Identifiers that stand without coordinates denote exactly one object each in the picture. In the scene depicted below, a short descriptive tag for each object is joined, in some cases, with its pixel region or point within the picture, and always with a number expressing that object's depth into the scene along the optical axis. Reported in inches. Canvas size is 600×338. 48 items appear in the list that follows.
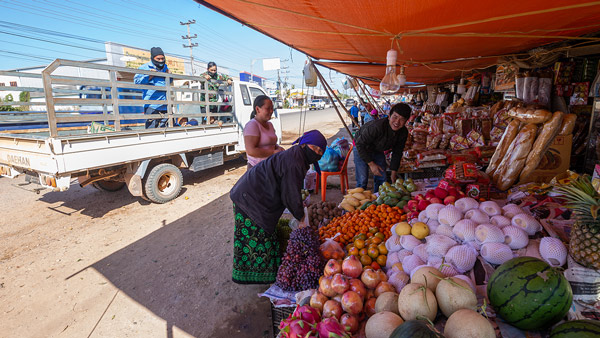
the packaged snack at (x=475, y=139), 193.9
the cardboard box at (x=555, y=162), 130.0
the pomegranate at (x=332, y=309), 69.2
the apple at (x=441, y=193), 113.7
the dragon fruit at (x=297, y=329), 60.0
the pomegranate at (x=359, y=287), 74.0
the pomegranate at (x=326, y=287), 76.3
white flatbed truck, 171.9
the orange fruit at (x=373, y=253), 97.1
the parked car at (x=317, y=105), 2131.0
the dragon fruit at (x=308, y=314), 66.5
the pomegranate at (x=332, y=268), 84.9
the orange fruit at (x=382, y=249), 98.2
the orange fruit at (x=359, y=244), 102.8
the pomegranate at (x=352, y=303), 69.1
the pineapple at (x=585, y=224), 62.4
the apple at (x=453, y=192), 112.6
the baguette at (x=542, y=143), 116.0
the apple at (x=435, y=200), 109.5
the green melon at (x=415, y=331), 47.9
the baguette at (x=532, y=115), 118.7
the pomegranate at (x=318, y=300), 74.2
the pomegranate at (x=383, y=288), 73.8
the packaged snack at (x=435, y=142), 232.2
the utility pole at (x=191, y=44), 1314.8
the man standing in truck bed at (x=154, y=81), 235.3
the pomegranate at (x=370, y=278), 78.3
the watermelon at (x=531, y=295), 54.9
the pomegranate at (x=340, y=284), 74.2
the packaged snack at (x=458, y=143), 207.2
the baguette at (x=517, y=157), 124.3
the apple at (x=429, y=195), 115.7
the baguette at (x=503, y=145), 137.9
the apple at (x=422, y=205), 112.3
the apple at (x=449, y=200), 106.5
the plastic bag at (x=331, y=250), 100.4
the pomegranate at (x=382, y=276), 80.3
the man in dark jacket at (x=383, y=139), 160.9
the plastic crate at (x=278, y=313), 90.8
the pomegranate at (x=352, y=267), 82.1
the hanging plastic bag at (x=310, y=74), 202.7
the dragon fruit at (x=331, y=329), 56.5
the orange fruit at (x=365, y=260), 94.4
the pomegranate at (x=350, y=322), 65.4
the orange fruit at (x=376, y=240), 104.4
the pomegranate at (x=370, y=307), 71.3
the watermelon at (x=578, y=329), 46.7
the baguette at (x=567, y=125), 122.4
